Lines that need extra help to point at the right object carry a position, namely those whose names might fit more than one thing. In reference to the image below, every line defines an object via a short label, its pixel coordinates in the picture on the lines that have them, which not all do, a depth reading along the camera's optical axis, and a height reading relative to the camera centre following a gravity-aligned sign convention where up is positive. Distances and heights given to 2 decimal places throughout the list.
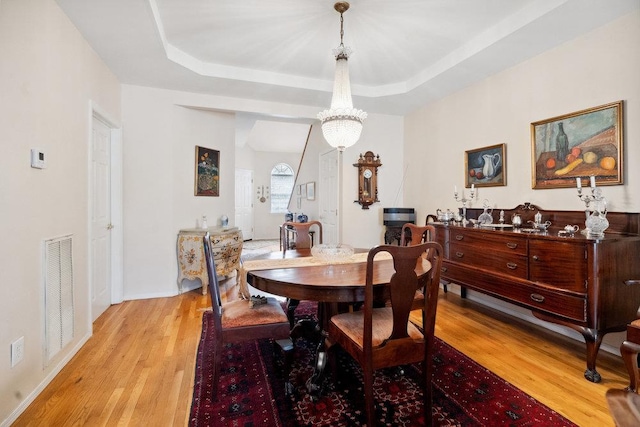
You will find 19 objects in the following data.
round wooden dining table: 1.62 -0.39
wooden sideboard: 2.01 -0.45
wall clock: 4.77 +0.52
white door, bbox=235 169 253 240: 9.13 +0.32
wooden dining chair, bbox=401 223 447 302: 2.42 -0.21
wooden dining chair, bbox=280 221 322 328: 3.09 -0.23
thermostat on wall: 1.85 +0.33
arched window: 9.83 +0.82
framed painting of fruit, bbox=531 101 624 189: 2.39 +0.54
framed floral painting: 4.23 +0.56
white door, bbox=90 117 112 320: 3.05 -0.07
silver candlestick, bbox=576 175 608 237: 2.21 +0.08
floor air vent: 2.01 -0.58
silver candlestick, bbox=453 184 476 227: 3.59 +0.16
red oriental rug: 1.64 -1.10
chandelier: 2.63 +0.84
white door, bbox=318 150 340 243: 4.96 +0.30
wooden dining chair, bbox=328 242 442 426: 1.44 -0.64
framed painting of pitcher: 3.32 +0.51
